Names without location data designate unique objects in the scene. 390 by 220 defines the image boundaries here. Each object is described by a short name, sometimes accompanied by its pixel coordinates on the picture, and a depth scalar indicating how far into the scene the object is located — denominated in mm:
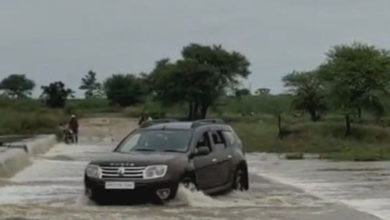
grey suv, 16156
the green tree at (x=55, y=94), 103125
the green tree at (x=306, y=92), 74669
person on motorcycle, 52125
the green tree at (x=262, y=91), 122138
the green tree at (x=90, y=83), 139000
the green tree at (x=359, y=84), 58750
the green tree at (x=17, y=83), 133875
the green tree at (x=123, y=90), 112169
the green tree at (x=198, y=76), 89938
